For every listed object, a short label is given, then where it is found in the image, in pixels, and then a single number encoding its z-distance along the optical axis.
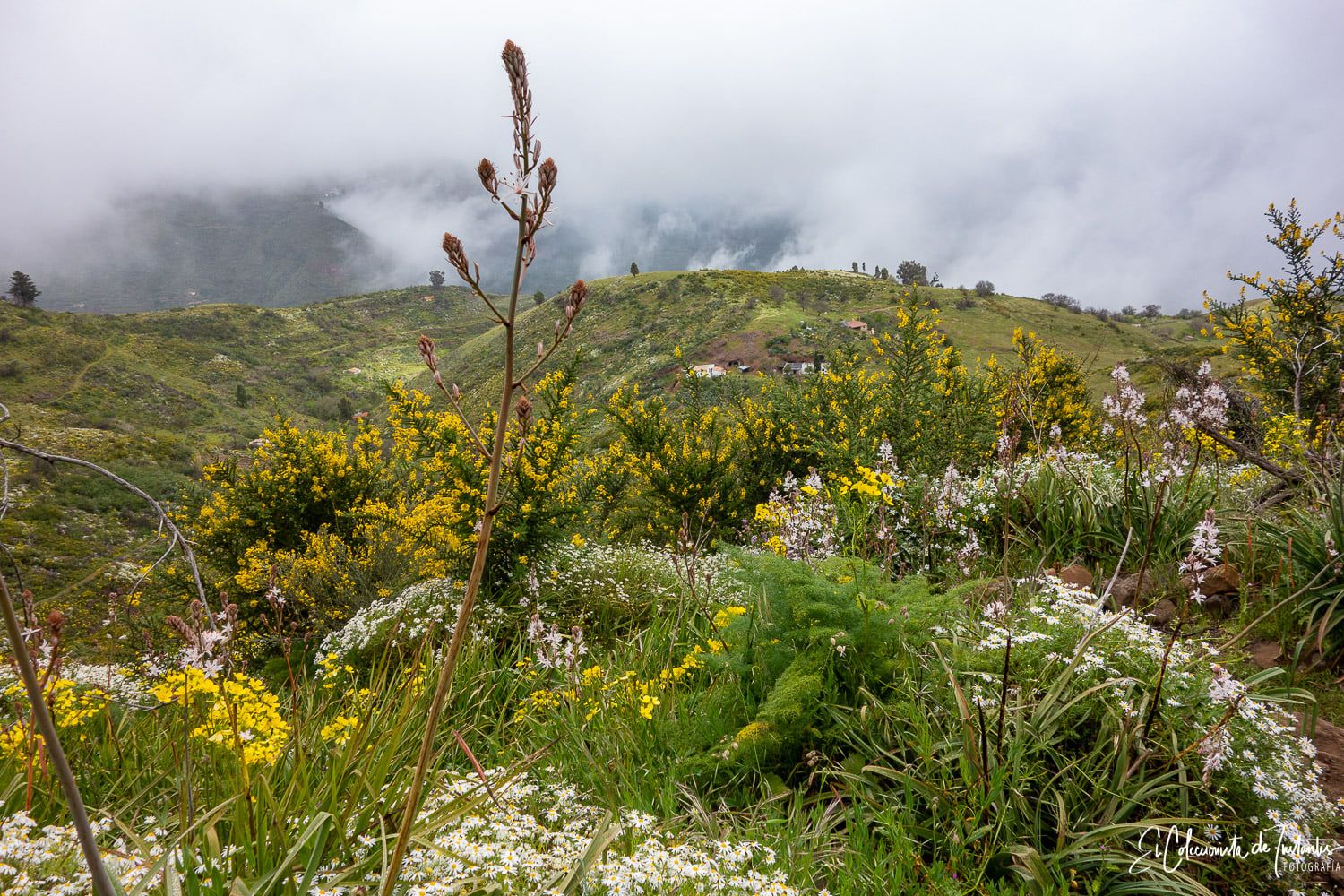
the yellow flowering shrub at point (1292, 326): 8.22
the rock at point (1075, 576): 4.56
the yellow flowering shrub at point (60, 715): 2.19
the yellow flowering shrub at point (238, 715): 2.28
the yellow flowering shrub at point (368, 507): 6.87
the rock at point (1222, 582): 4.12
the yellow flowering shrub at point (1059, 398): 10.04
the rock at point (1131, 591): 4.15
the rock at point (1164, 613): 3.93
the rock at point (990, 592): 3.94
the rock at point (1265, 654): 3.57
